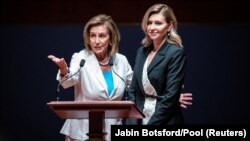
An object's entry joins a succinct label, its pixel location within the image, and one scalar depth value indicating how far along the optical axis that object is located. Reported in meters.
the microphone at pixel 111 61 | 7.25
